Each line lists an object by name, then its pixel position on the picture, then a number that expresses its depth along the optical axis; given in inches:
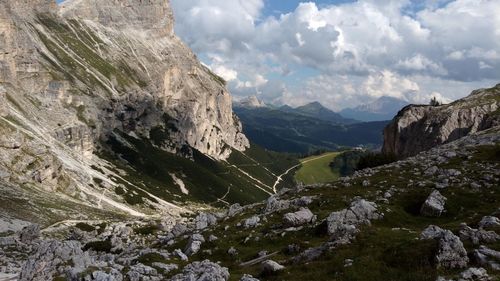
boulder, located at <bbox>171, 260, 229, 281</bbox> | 1039.8
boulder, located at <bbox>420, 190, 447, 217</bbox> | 1686.8
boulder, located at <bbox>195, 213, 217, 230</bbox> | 2371.8
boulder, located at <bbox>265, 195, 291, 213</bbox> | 2023.9
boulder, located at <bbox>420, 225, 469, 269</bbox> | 959.6
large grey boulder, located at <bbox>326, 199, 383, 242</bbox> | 1289.4
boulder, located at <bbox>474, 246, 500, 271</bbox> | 923.2
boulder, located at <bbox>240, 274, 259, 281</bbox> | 1007.1
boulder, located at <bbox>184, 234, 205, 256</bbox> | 1634.6
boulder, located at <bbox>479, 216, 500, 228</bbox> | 1209.3
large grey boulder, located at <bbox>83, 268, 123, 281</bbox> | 1053.2
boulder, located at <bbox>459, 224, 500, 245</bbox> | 1080.8
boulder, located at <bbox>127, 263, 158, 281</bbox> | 1152.2
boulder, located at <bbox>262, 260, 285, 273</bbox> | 1132.5
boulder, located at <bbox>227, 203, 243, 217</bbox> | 2422.5
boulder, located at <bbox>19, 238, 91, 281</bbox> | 1117.1
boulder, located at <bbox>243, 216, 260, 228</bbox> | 1841.8
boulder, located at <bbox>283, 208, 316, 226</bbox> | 1705.2
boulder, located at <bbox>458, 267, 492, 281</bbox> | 865.7
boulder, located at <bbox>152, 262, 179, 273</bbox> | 1317.7
